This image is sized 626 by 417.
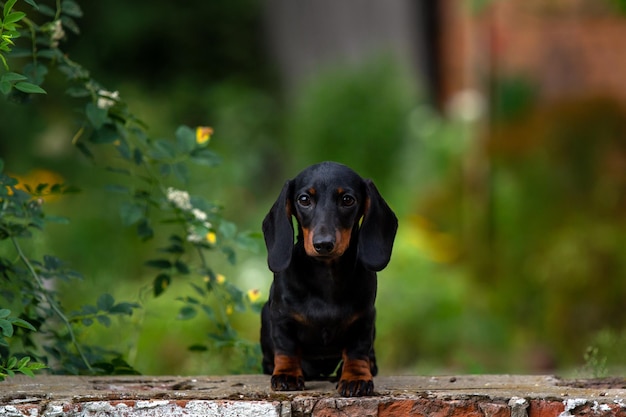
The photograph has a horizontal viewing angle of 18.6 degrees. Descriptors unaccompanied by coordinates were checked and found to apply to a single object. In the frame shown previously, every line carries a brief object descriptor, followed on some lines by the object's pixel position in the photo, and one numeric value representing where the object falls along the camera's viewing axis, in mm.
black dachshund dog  5529
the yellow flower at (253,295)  7506
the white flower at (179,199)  7231
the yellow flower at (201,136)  7182
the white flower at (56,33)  6835
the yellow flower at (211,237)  7328
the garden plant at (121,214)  6762
